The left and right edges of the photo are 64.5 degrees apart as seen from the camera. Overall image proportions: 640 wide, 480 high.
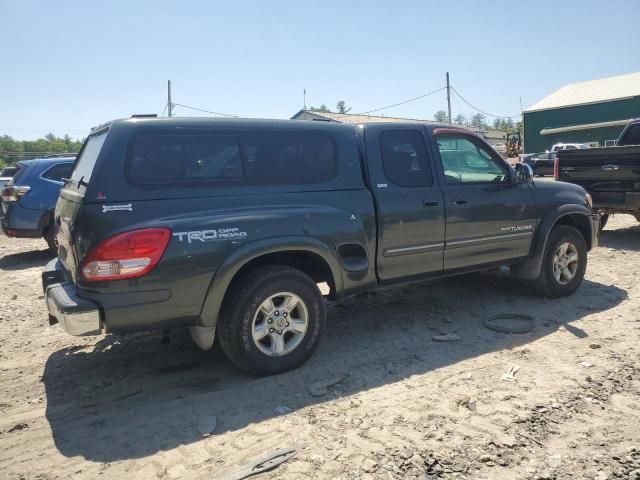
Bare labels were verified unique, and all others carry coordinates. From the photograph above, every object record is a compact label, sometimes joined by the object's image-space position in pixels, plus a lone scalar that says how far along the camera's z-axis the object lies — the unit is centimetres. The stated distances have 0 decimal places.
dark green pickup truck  328
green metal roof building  3462
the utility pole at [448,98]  4066
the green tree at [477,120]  10159
